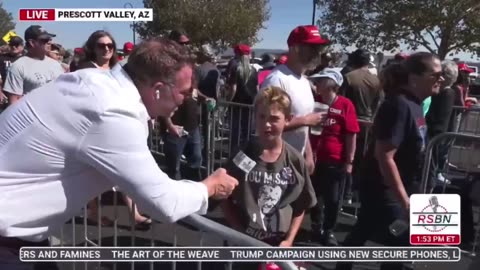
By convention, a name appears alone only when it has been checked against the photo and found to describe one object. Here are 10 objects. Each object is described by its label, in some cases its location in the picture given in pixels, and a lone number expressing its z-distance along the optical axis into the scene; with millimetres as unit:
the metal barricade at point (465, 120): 8867
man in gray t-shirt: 6398
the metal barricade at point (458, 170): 5129
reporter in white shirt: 2211
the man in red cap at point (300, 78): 4535
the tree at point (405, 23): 33906
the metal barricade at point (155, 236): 2596
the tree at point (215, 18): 36006
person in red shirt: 5875
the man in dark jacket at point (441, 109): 7500
